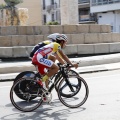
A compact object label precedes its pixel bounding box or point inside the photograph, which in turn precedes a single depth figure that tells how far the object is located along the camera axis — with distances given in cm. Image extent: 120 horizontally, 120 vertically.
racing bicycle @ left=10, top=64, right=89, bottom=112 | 664
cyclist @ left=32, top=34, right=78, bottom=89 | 655
